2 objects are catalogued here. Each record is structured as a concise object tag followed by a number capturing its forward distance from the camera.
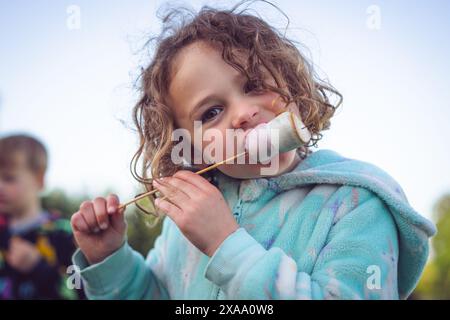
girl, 0.92
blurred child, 2.52
